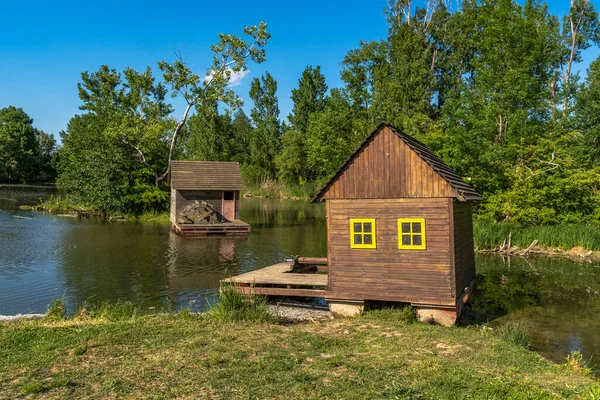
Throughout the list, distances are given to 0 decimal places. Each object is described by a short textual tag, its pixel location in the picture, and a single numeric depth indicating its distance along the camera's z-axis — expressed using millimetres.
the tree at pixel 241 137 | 94500
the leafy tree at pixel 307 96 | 82000
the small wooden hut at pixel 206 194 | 35344
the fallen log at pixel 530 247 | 27125
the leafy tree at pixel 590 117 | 38969
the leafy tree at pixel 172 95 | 44375
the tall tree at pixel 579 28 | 51969
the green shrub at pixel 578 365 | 9414
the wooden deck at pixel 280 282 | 15258
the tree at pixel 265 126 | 86125
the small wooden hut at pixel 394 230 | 13086
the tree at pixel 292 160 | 79562
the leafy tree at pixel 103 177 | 42500
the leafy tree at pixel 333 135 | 58281
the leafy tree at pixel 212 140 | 82500
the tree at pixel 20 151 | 97312
